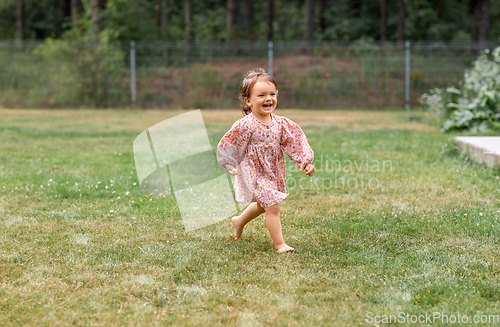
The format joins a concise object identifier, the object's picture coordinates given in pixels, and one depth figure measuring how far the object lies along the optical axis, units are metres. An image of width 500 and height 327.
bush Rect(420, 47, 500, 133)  8.79
